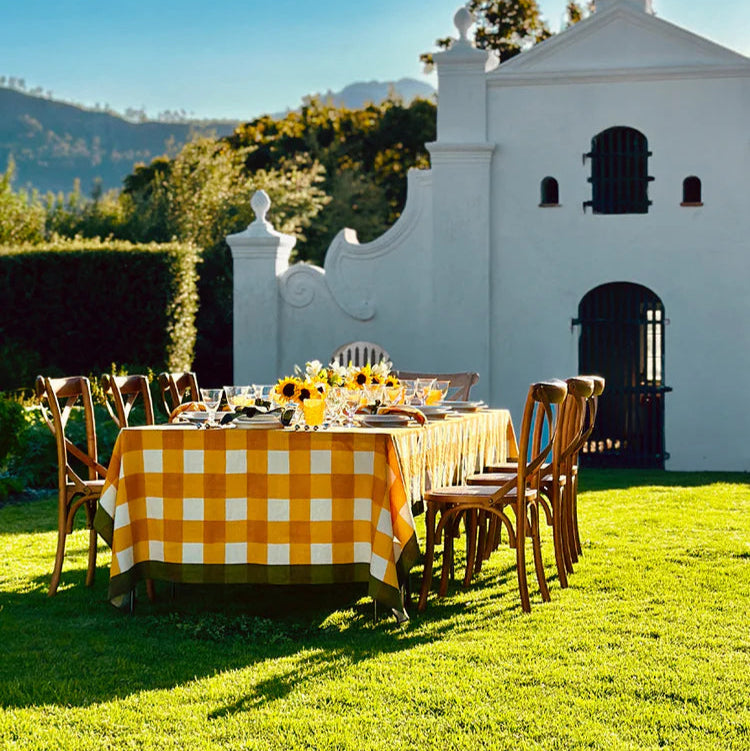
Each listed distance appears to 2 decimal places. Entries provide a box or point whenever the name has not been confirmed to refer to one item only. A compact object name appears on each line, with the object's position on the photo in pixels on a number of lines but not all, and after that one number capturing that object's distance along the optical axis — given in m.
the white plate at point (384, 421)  6.33
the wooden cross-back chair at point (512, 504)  5.89
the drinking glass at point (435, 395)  7.69
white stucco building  13.33
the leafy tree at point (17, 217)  23.77
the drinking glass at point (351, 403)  6.36
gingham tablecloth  5.60
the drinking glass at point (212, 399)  6.43
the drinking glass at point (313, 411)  5.91
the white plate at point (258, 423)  5.75
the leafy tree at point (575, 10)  27.64
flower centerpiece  6.09
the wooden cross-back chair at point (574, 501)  7.25
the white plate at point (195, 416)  6.36
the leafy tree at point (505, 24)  26.08
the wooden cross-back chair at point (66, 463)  6.31
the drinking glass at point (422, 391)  7.65
